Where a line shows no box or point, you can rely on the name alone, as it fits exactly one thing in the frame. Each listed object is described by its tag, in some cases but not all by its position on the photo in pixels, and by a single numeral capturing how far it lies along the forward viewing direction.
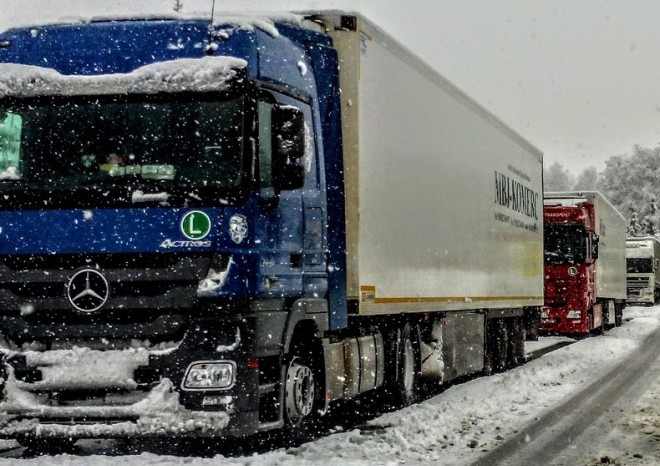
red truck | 29.47
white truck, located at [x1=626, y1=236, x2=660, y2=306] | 59.81
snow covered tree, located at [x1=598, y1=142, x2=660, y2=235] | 123.56
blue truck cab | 8.59
